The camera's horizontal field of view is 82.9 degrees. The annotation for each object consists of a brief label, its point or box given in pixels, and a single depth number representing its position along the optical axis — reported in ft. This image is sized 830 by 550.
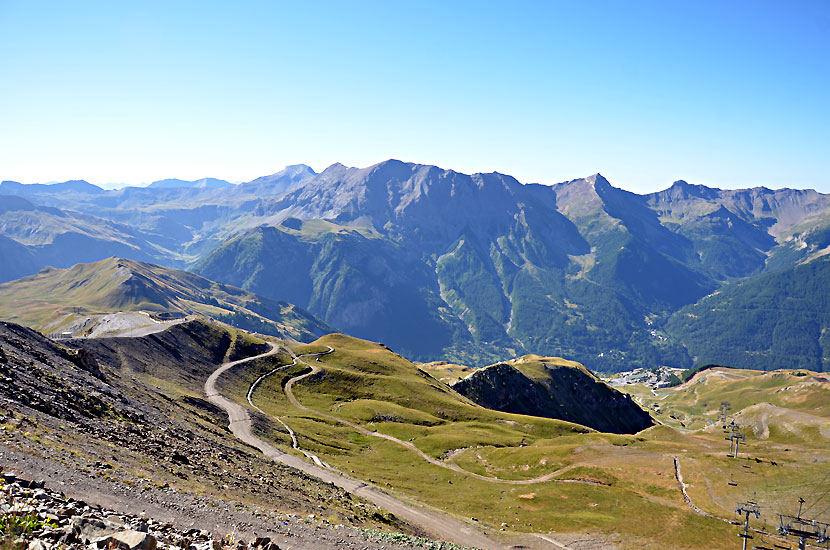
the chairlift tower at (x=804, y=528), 267.39
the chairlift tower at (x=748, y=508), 263.37
